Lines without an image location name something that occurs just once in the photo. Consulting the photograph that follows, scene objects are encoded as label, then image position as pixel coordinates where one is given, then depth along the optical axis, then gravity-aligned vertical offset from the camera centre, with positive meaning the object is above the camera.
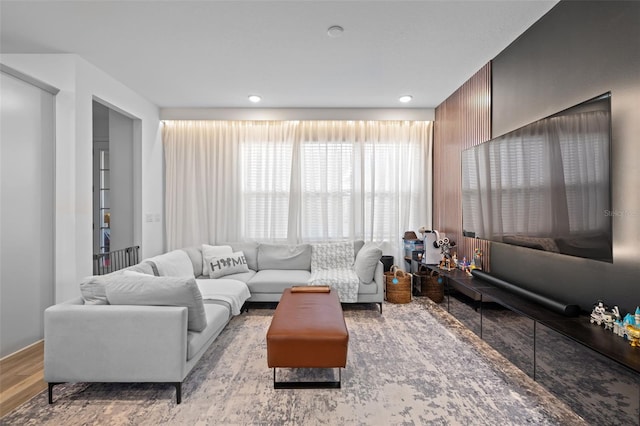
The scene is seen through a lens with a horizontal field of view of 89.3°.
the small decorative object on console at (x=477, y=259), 3.43 -0.52
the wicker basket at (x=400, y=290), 4.17 -1.02
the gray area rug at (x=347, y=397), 1.87 -1.19
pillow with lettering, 4.01 -0.69
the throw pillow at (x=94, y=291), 2.16 -0.54
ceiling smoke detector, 2.58 +1.45
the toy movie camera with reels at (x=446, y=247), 3.92 -0.44
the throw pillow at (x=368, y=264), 3.83 -0.63
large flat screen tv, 1.83 +0.19
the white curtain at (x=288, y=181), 4.79 +0.45
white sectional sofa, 1.98 -0.76
